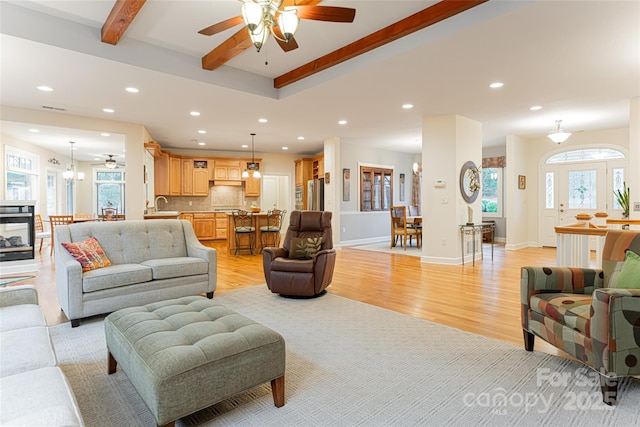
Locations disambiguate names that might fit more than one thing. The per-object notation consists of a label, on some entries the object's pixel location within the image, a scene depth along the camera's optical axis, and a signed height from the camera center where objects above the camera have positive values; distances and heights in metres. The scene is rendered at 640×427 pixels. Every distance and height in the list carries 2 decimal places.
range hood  10.11 +0.77
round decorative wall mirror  6.22 +0.46
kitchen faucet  9.29 +0.22
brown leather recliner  3.82 -0.72
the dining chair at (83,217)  7.78 -0.18
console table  6.12 -0.45
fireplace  5.42 -0.37
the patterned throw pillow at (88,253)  3.23 -0.43
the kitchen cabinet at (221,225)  9.91 -0.49
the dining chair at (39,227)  7.36 -0.38
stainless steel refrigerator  9.23 +0.37
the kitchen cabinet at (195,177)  9.65 +0.89
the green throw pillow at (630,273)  2.07 -0.42
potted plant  5.19 +0.05
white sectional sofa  0.98 -0.61
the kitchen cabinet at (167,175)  9.23 +0.93
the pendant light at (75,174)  10.93 +1.17
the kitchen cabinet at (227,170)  10.00 +1.13
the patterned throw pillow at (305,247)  4.16 -0.49
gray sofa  3.06 -0.59
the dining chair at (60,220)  7.25 -0.22
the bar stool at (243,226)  6.99 -0.38
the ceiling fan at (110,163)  9.67 +1.32
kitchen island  7.17 -0.49
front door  7.74 +0.29
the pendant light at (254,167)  8.56 +1.04
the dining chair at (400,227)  7.72 -0.49
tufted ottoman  1.50 -0.71
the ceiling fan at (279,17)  2.21 +1.36
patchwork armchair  1.82 -0.63
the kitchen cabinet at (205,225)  9.62 -0.48
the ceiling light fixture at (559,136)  6.44 +1.32
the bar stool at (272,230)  7.14 -0.46
